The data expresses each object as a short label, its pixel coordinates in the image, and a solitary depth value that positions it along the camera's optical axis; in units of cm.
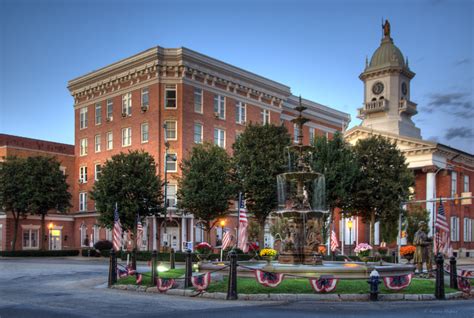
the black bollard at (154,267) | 2092
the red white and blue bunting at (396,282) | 1861
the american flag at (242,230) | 2691
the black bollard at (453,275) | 2016
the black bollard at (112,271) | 2227
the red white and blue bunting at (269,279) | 1861
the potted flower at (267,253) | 2551
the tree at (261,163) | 4459
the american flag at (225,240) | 3159
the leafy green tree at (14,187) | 5666
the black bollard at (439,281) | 1819
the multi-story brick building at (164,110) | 5672
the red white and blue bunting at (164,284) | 1984
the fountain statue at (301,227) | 2378
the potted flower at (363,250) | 2639
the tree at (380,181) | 4500
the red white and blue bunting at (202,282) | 1891
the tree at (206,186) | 4559
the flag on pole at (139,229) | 4006
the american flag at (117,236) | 2993
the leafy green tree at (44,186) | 5691
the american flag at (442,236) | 2634
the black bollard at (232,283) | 1788
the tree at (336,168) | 4309
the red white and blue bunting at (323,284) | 1803
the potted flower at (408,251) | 3444
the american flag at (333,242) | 3758
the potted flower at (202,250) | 2914
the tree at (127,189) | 4809
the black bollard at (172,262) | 3131
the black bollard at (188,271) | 2016
